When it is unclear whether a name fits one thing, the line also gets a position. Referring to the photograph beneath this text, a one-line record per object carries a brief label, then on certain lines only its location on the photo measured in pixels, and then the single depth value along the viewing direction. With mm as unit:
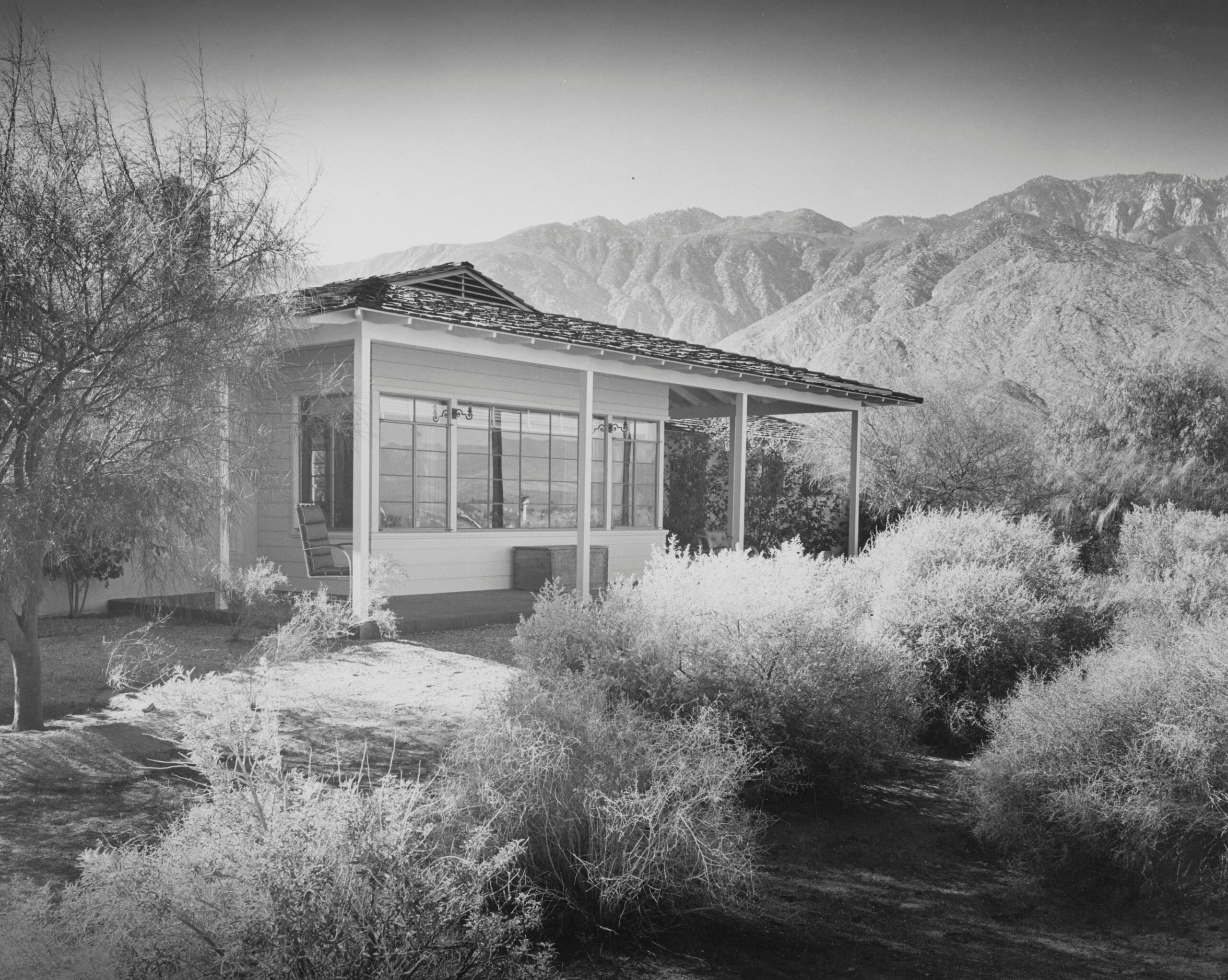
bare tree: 4773
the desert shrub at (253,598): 7832
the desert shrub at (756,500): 15789
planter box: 11633
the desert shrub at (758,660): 4953
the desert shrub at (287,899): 2426
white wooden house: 9047
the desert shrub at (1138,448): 15789
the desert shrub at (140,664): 5379
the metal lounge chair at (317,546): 9562
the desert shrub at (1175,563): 7047
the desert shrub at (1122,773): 3945
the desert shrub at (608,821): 3418
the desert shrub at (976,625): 6020
